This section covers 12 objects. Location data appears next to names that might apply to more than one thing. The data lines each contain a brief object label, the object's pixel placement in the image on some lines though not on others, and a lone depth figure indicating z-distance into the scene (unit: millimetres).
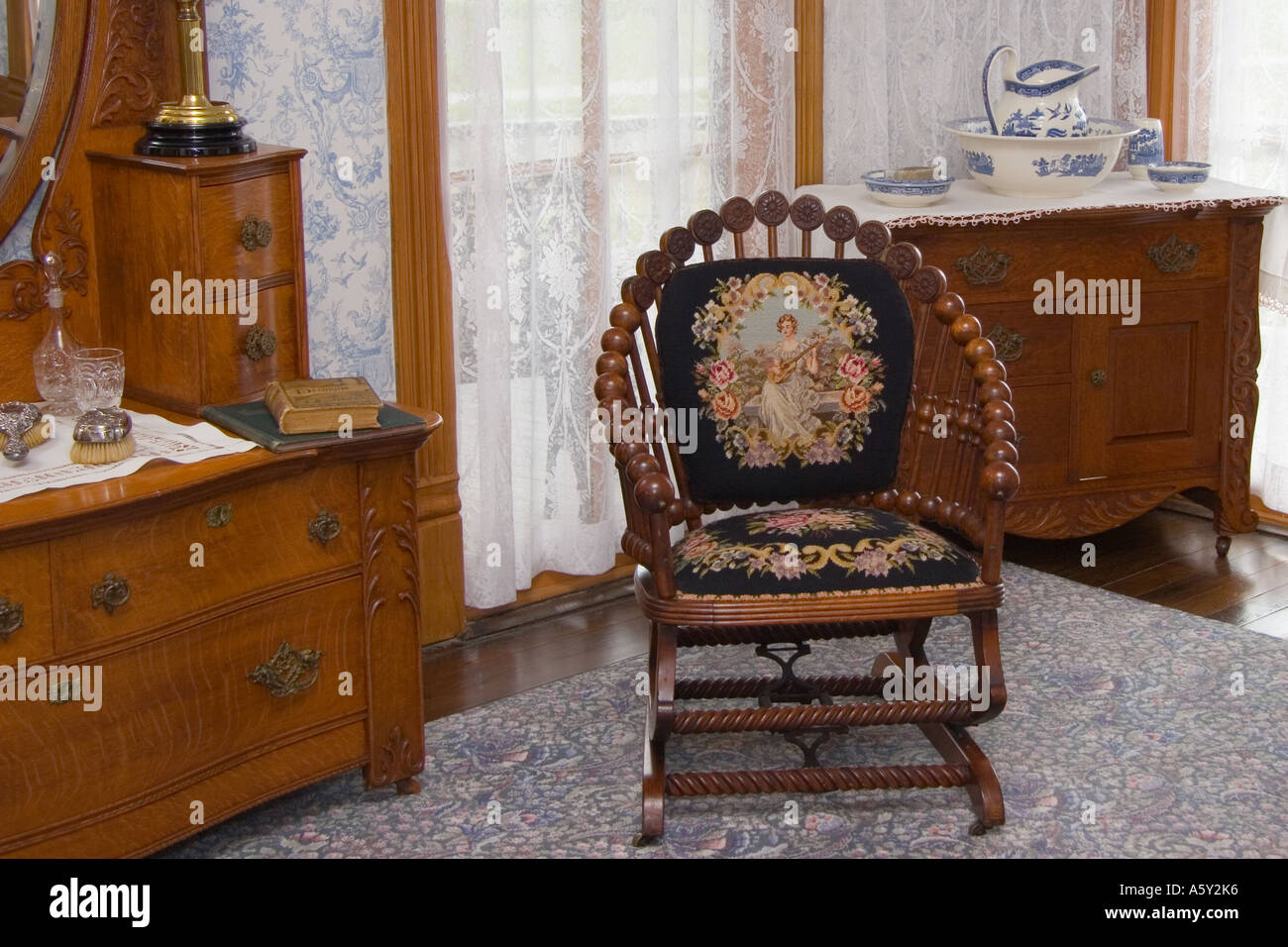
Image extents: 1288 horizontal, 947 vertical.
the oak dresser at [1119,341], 4277
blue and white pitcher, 4371
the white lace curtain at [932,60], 4574
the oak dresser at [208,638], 2555
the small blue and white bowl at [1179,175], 4484
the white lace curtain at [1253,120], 4707
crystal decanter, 2898
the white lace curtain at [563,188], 3896
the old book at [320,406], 2861
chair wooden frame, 2982
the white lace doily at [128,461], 2607
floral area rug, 3062
